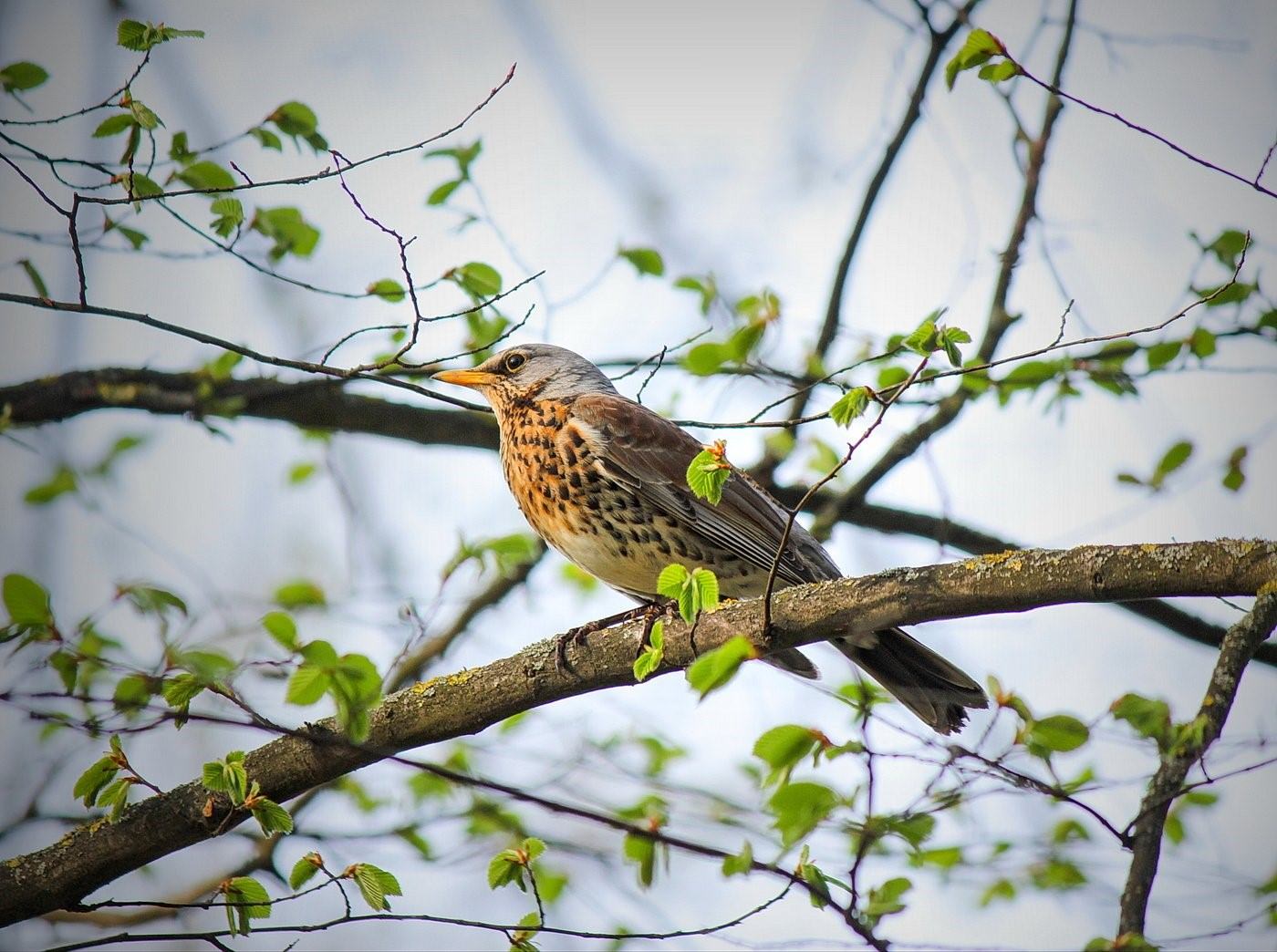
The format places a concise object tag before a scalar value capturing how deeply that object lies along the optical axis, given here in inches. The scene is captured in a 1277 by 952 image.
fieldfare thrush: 420.8
